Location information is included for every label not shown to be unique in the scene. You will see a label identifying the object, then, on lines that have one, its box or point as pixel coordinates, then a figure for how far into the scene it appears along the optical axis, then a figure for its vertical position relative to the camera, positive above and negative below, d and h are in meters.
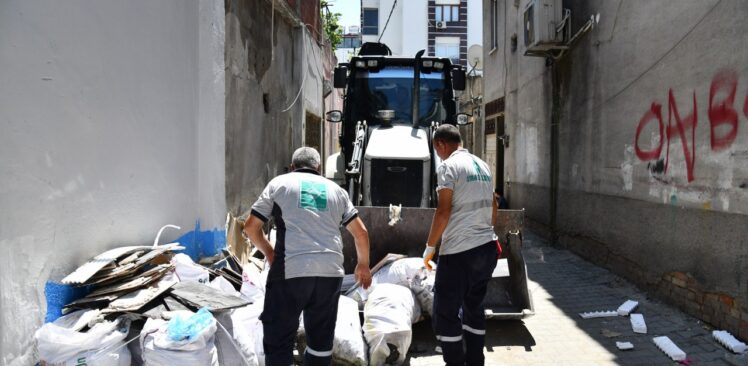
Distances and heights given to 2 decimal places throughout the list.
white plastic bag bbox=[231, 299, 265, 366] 3.46 -1.10
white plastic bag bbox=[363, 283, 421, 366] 3.83 -1.15
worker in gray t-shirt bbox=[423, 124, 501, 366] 3.71 -0.60
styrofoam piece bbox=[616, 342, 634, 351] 4.44 -1.46
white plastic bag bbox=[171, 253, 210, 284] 3.97 -0.77
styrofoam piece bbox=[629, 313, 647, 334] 4.83 -1.41
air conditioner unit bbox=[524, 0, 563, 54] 8.36 +2.19
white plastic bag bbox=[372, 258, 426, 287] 4.55 -0.89
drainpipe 9.05 +0.39
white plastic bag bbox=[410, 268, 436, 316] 4.53 -1.04
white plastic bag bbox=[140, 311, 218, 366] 2.99 -1.01
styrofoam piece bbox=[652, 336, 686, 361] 4.18 -1.43
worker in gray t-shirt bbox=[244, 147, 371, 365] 3.23 -0.58
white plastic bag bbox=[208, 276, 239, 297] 4.06 -0.90
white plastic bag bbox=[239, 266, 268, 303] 4.14 -0.93
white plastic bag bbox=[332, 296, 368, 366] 3.72 -1.22
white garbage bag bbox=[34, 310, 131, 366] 2.92 -0.97
